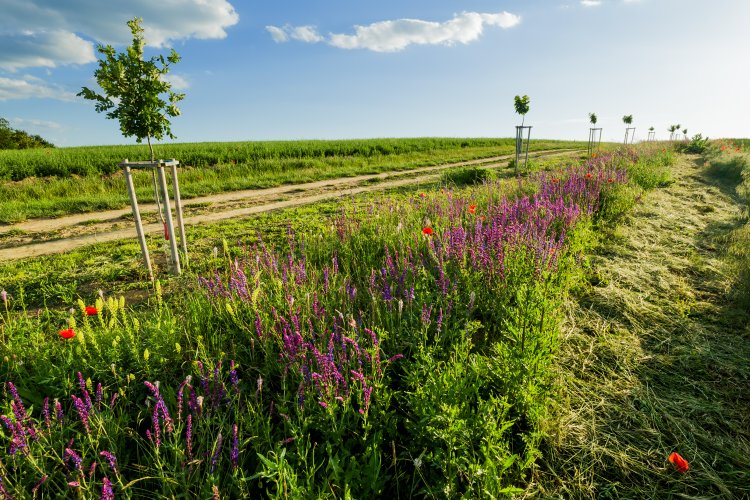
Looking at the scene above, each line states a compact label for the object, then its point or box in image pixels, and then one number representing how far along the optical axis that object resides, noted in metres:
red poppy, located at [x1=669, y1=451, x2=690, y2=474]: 1.92
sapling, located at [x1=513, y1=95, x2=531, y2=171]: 16.48
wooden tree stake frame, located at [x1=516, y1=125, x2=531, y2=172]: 16.24
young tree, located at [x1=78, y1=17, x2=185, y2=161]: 4.82
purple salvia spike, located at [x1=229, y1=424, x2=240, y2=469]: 1.55
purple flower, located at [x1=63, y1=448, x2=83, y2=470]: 1.47
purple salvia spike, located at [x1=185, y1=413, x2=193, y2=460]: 1.58
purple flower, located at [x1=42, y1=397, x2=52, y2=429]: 1.75
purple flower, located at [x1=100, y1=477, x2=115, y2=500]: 1.36
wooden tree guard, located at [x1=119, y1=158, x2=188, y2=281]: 4.73
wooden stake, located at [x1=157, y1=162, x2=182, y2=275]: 4.88
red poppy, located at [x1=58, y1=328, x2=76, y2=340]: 2.45
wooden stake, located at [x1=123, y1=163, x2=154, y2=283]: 4.71
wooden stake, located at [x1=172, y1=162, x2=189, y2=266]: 5.03
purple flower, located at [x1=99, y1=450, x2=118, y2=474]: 1.47
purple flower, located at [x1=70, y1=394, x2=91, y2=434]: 1.69
